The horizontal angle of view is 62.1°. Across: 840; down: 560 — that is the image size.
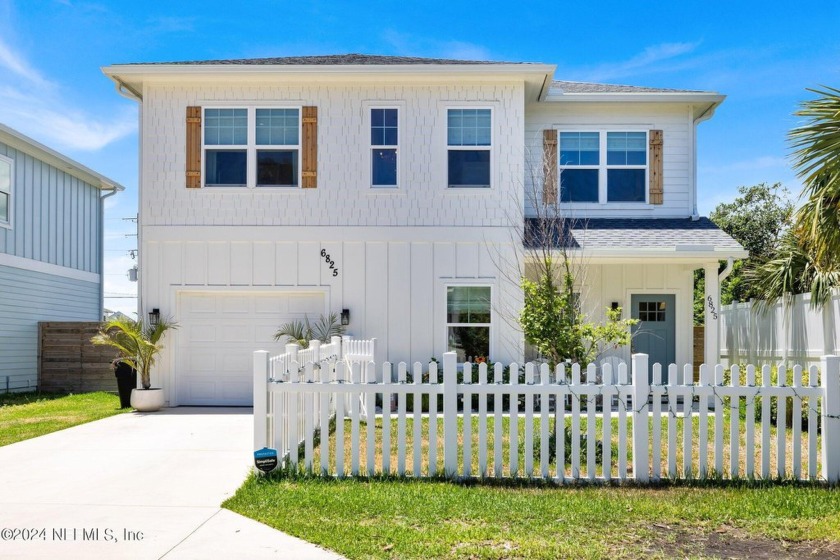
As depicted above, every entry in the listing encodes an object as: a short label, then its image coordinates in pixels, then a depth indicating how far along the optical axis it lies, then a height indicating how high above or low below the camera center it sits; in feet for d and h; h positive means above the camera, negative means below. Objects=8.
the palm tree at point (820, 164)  22.74 +4.69
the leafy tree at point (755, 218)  70.18 +8.87
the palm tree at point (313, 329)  37.65 -1.42
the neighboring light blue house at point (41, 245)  48.19 +4.50
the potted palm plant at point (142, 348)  35.78 -2.35
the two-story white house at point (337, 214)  38.04 +4.91
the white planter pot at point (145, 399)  35.60 -4.95
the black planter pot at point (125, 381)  37.65 -4.20
